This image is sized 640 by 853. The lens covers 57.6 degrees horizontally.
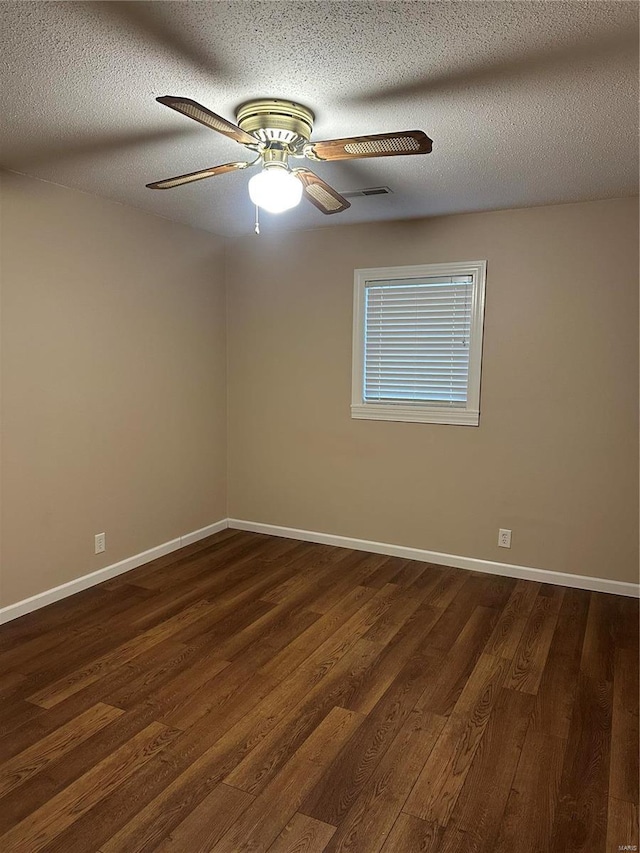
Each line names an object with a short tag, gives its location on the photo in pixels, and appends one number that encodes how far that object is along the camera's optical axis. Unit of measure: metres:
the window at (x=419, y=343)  4.05
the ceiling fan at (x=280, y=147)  2.11
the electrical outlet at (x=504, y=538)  4.05
